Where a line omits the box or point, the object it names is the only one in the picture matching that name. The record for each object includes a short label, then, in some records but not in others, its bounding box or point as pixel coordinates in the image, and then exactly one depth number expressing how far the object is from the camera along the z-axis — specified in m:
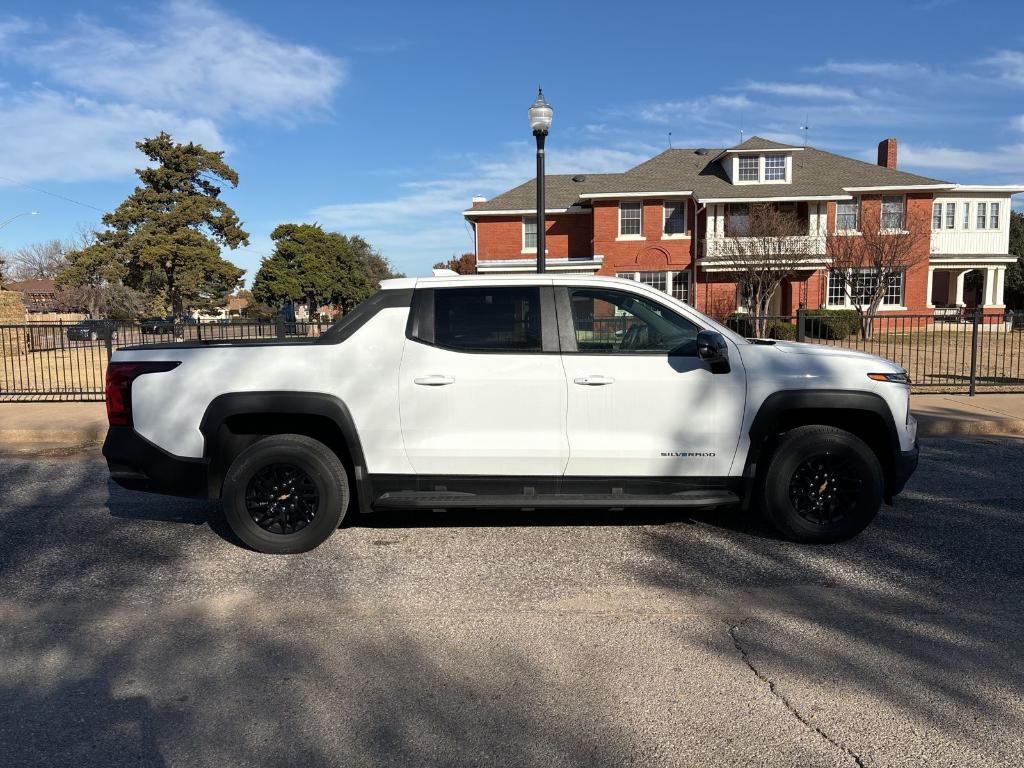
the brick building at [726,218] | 32.03
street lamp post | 10.07
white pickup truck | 4.79
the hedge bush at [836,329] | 22.30
